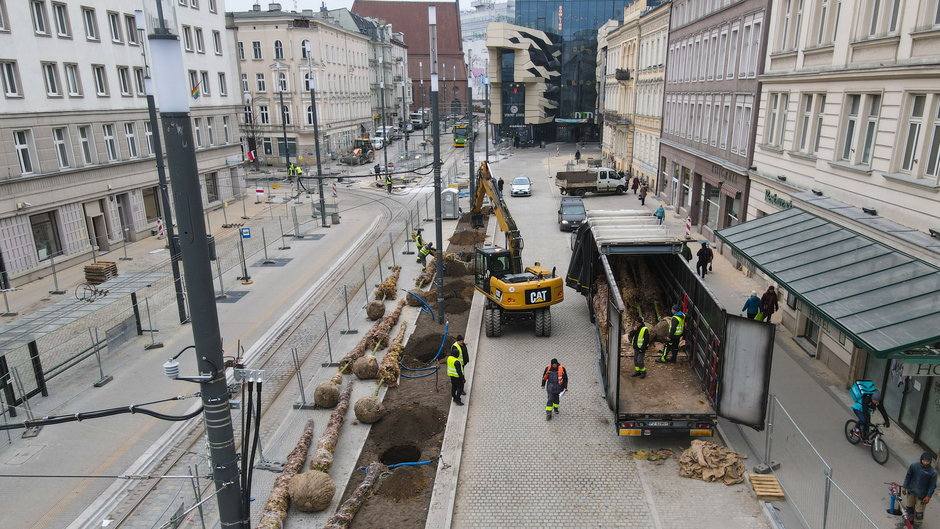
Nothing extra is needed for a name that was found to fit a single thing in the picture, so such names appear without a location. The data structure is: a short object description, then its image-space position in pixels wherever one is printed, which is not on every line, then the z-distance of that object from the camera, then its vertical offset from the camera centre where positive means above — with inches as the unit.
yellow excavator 677.3 -211.4
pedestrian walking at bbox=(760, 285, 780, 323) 679.7 -230.6
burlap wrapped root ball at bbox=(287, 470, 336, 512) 401.1 -254.3
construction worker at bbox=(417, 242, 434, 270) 993.5 -247.5
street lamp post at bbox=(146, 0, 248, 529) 189.2 -48.9
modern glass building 3211.1 +283.1
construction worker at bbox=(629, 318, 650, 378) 510.6 -209.4
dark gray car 1256.2 -239.4
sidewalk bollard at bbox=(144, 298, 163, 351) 705.5 -273.9
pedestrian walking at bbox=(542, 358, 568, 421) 505.0 -232.8
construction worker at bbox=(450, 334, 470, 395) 531.2 -217.6
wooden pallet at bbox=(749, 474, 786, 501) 400.8 -259.7
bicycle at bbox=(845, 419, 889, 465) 436.1 -253.1
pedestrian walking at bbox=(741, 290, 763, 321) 681.0 -235.1
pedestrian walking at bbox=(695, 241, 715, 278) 888.9 -231.8
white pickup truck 1704.0 -229.9
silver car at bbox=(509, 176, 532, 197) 1736.0 -247.6
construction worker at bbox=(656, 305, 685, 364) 536.7 -208.6
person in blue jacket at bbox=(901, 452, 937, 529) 350.9 -228.7
